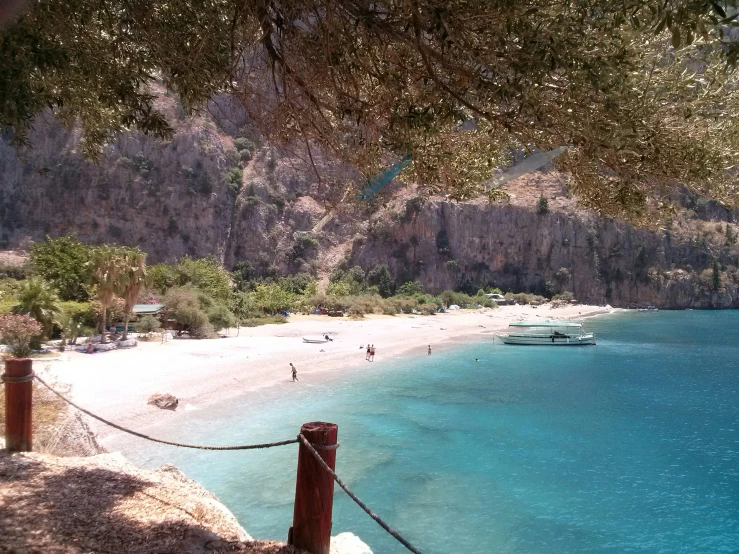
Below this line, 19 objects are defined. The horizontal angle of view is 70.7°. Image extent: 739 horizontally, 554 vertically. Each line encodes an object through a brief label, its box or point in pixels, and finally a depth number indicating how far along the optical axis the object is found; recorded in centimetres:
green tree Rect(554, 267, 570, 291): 7800
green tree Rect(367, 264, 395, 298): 6862
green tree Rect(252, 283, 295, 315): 4591
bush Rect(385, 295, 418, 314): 5852
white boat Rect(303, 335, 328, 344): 3234
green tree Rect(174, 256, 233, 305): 3603
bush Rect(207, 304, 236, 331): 3223
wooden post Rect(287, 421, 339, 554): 285
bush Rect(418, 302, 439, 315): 6034
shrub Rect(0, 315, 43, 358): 1573
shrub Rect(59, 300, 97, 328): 2361
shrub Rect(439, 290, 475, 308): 6819
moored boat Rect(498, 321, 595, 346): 4100
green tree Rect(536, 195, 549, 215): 7556
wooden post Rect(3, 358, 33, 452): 461
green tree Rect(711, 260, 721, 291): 8475
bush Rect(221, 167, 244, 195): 6919
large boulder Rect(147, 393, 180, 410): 1542
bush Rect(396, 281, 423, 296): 6823
